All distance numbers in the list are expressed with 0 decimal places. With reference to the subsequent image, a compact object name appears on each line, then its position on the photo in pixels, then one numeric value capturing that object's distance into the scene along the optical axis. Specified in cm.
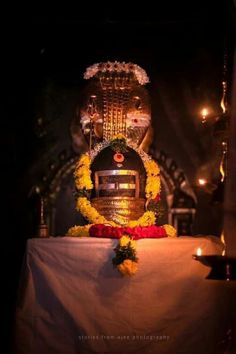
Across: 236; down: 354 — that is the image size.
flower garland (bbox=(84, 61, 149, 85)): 632
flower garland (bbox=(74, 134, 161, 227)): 579
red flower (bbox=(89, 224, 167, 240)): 507
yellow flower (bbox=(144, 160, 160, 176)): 604
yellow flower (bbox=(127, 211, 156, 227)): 570
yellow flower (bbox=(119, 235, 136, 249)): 475
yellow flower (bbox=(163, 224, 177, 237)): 571
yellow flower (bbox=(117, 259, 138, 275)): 462
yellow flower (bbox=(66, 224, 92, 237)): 557
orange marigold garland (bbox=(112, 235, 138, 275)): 464
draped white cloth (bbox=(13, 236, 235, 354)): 459
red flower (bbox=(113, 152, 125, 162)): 595
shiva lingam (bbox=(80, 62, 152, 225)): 586
